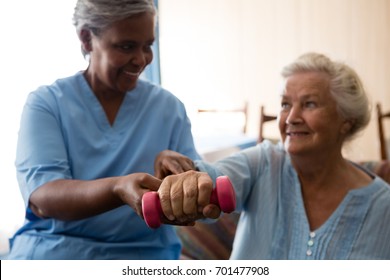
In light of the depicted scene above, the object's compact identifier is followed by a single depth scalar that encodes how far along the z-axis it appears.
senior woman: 0.79
